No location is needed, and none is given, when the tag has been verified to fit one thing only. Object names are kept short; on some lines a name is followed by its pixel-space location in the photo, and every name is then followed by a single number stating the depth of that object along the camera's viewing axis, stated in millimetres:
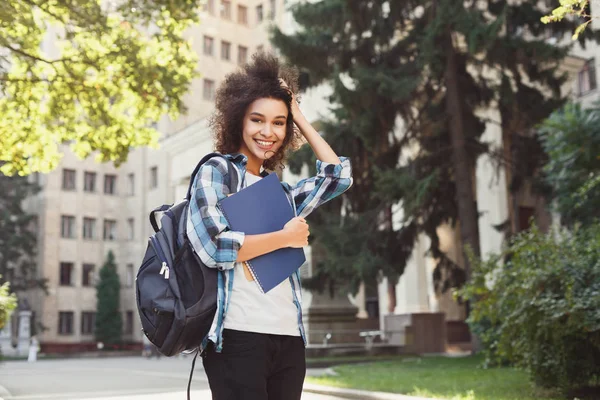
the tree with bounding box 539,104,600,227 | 15023
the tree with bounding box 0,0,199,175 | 12562
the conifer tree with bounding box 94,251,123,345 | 48531
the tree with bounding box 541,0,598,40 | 5078
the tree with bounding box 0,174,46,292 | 45750
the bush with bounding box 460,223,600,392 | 8328
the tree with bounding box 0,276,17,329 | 12961
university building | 49469
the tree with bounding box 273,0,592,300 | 18391
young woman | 2379
